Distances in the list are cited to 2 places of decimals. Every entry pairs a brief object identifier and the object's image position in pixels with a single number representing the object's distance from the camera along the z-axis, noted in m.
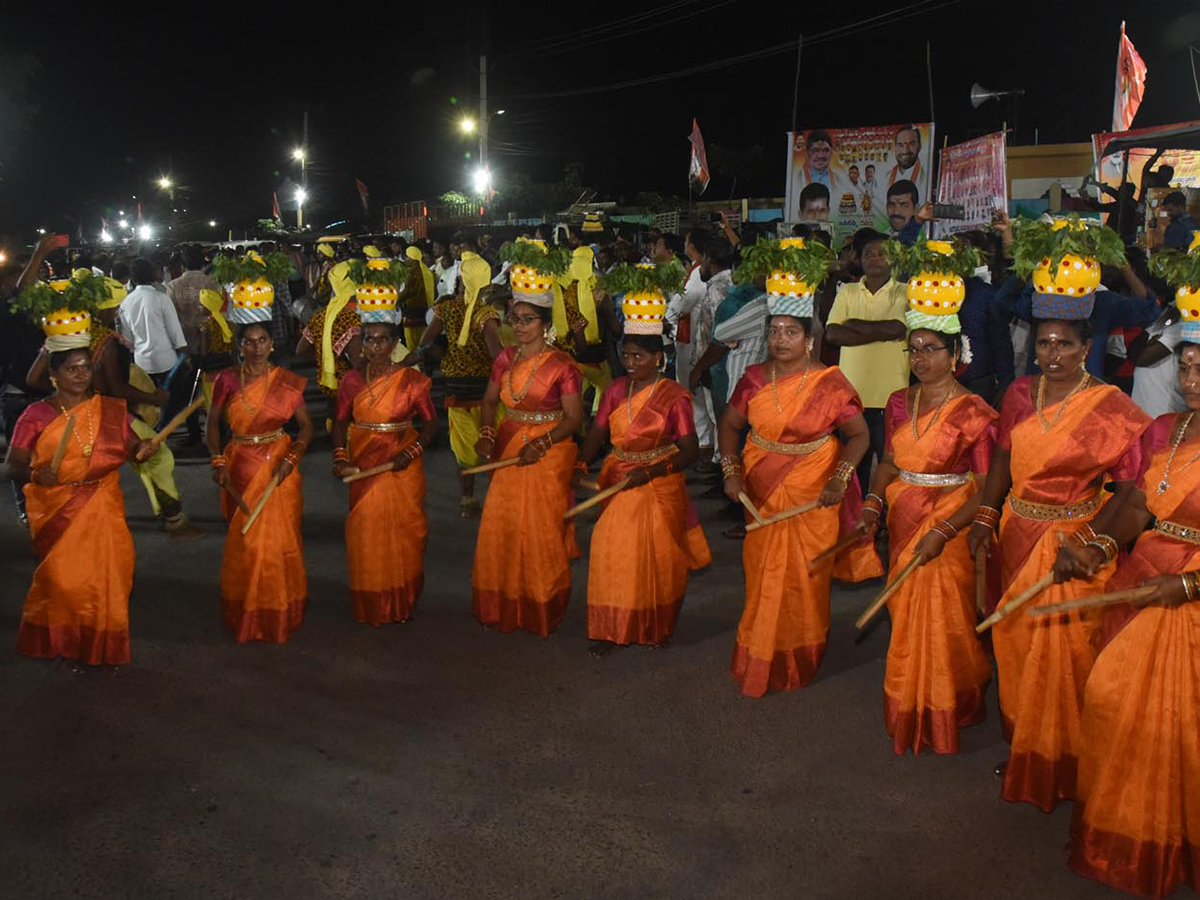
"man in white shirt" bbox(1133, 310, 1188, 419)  6.38
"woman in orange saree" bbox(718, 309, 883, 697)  5.36
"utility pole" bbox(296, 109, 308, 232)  56.54
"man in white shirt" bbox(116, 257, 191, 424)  10.95
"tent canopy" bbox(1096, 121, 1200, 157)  9.33
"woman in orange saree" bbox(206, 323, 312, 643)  6.09
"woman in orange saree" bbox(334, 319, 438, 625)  6.30
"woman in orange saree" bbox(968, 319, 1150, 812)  4.22
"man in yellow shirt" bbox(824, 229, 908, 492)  7.54
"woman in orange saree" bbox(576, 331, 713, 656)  5.86
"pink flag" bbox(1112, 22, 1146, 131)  16.42
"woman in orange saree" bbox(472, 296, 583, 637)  6.21
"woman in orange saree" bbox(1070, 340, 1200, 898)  3.59
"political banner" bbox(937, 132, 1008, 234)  11.06
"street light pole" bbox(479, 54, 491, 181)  30.44
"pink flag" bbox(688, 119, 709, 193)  20.03
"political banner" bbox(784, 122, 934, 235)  13.80
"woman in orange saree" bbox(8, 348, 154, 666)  5.55
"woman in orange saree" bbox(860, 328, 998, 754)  4.73
